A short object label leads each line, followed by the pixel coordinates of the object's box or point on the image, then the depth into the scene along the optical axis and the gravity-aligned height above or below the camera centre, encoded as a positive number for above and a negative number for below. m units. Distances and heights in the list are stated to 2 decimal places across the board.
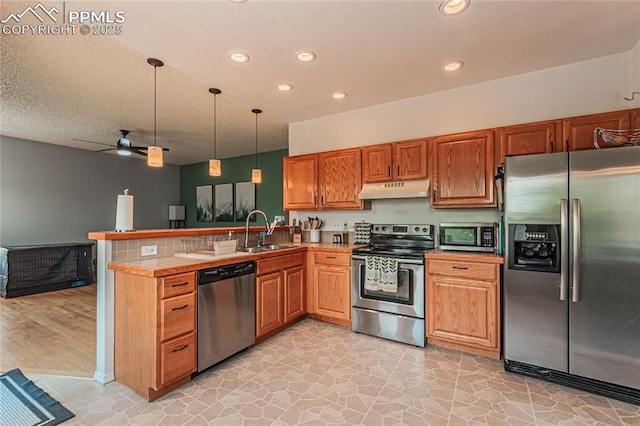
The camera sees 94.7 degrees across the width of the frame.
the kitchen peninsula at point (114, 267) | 2.23 -0.41
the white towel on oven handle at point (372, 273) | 3.10 -0.63
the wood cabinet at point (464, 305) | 2.64 -0.85
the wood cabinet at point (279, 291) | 3.02 -0.87
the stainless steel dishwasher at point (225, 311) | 2.42 -0.87
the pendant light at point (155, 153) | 2.81 +0.61
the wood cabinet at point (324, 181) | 3.77 +0.45
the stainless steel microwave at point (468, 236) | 3.02 -0.23
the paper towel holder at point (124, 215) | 2.57 -0.01
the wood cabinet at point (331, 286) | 3.42 -0.86
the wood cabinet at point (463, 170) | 2.98 +0.47
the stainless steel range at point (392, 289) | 2.96 -0.79
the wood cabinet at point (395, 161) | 3.36 +0.63
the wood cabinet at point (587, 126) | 2.50 +0.78
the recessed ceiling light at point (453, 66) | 2.82 +1.44
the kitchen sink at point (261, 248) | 3.26 -0.41
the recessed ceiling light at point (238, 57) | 2.64 +1.44
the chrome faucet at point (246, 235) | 3.56 -0.26
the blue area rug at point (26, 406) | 1.91 -1.33
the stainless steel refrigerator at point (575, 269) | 2.07 -0.42
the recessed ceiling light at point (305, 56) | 2.62 +1.44
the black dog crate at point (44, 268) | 4.96 -0.98
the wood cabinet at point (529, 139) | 2.72 +0.72
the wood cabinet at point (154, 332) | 2.10 -0.89
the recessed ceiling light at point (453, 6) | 2.00 +1.44
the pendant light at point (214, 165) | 3.47 +0.57
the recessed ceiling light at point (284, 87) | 3.29 +1.44
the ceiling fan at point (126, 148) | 4.71 +1.05
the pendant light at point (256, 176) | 3.98 +0.51
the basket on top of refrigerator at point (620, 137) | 2.20 +0.59
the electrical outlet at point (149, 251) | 2.59 -0.33
